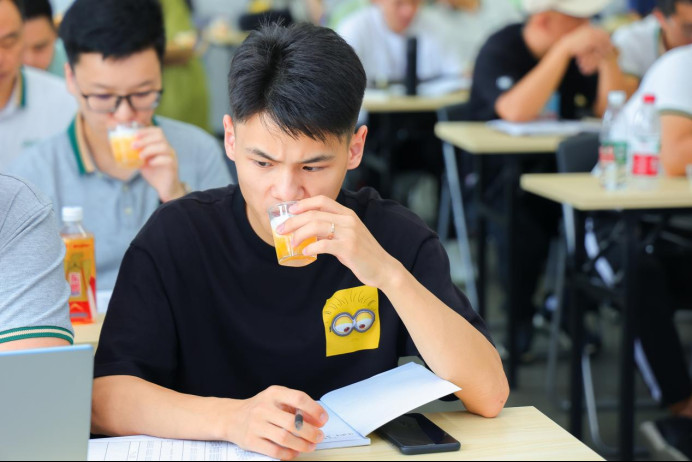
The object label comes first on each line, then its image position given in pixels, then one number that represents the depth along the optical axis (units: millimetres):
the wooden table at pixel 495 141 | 3543
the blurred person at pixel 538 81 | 3836
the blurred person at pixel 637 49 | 4402
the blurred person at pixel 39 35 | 3246
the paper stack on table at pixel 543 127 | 3834
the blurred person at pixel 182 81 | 4879
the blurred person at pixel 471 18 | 8477
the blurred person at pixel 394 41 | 5566
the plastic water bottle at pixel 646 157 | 2785
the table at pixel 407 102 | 4863
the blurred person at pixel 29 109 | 2807
